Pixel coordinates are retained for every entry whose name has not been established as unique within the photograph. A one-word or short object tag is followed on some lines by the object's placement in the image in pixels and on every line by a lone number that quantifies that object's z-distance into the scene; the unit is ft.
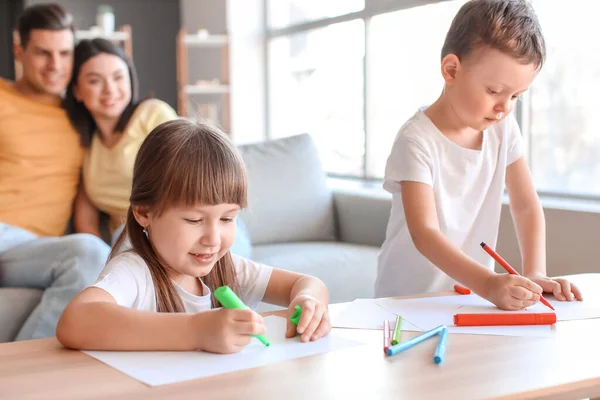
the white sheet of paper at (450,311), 3.67
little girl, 3.35
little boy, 4.67
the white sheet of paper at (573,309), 4.00
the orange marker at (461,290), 4.58
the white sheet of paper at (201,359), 3.01
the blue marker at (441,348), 3.14
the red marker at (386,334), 3.33
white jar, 20.47
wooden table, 2.77
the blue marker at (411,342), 3.26
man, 8.11
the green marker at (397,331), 3.42
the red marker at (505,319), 3.77
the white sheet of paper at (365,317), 3.78
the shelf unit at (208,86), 18.88
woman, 8.16
